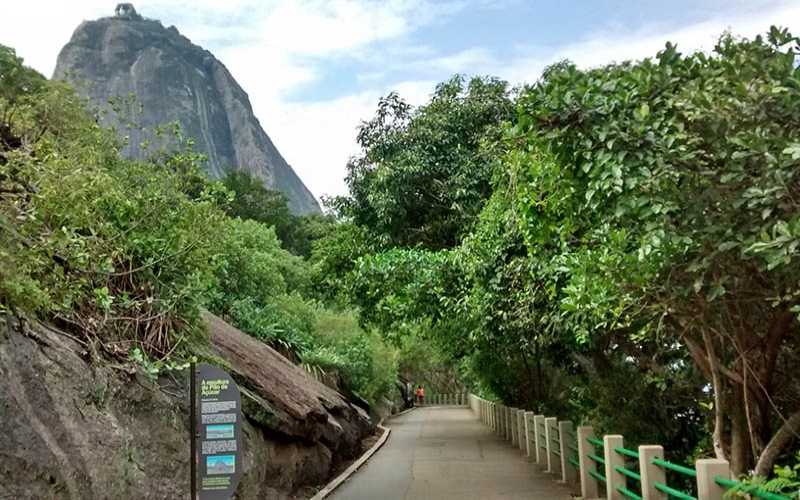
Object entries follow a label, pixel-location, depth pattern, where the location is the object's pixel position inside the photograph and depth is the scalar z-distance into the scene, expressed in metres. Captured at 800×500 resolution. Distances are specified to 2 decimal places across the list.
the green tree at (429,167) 15.99
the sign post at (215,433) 6.40
